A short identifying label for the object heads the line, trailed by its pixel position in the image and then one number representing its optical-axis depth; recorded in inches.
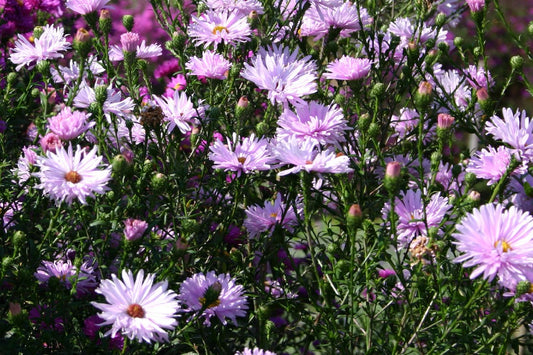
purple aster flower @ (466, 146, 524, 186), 32.9
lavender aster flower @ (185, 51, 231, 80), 34.6
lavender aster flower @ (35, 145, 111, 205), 31.0
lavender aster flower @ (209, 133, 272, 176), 32.9
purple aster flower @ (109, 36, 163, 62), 35.0
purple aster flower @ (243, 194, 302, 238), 34.6
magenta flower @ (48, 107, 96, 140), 31.9
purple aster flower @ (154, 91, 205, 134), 33.9
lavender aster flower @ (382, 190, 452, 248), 33.7
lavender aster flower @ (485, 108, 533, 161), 32.8
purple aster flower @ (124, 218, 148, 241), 31.6
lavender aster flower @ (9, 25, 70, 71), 34.8
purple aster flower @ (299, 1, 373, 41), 36.5
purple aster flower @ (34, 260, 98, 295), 33.2
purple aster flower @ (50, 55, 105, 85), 37.3
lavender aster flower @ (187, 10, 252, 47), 35.4
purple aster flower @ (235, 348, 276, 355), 31.3
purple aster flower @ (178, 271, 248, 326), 32.2
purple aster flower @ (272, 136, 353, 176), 32.0
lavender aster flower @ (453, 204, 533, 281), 30.3
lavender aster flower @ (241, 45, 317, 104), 33.7
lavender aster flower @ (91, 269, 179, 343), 30.5
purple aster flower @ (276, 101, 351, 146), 33.2
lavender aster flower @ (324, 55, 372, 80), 34.2
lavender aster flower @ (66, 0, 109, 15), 35.0
